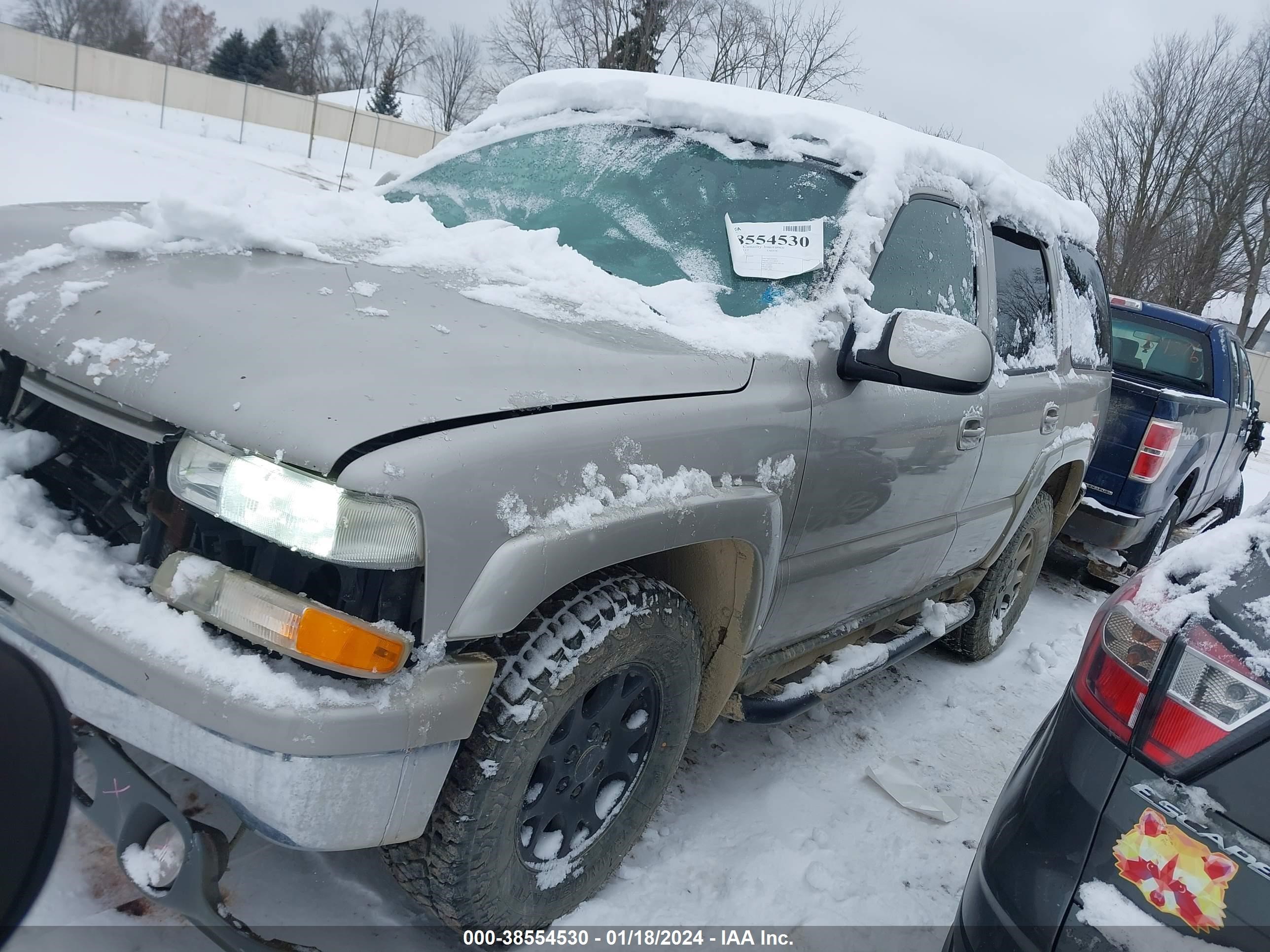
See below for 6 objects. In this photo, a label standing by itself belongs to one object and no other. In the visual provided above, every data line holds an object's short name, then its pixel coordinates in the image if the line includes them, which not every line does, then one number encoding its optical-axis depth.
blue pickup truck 5.08
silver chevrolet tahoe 1.44
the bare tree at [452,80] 56.94
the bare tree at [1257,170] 22.77
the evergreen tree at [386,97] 55.19
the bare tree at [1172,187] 23.31
